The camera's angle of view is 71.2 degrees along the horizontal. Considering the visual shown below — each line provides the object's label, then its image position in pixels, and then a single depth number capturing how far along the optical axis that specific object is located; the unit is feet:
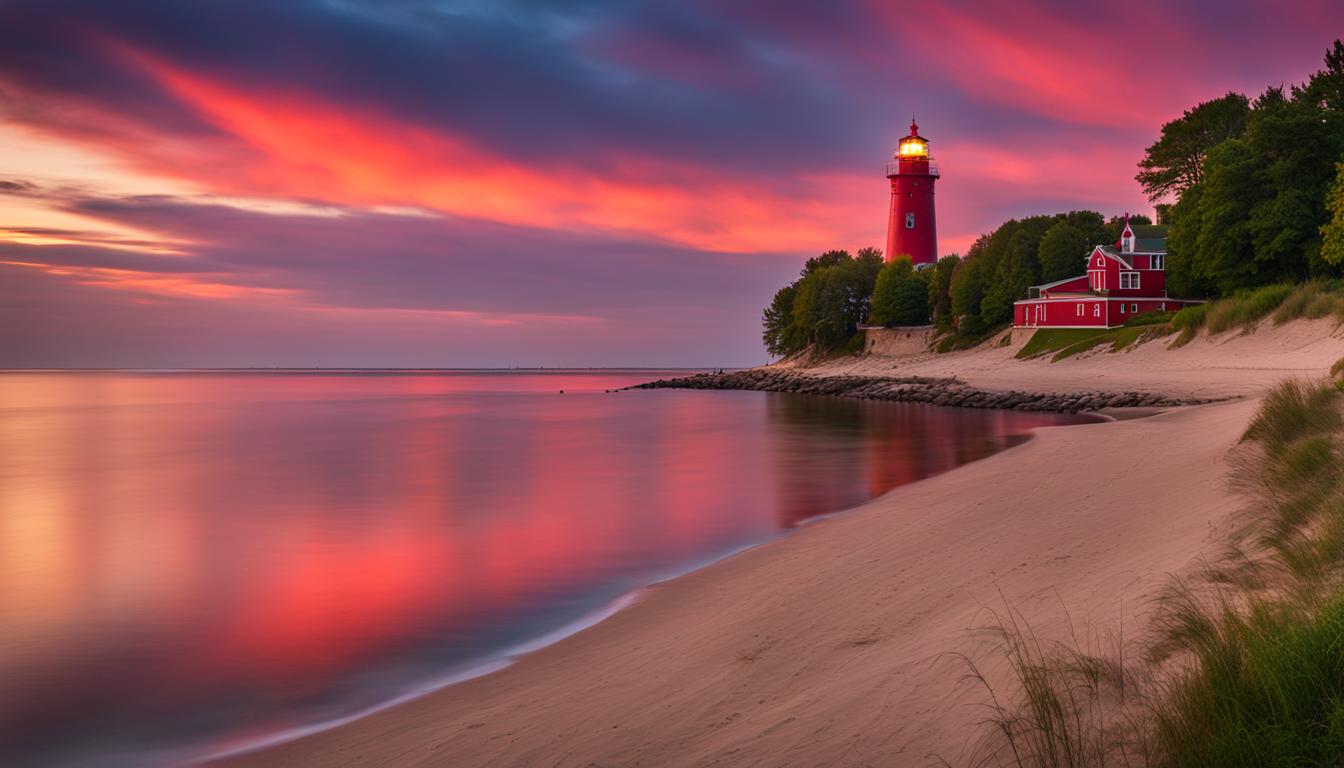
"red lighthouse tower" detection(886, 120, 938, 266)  314.55
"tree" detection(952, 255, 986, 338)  275.39
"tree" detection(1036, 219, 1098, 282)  261.44
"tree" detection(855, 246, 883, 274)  358.64
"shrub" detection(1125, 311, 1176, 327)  204.54
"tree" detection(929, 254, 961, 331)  297.53
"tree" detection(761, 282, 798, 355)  408.05
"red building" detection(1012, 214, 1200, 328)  230.89
